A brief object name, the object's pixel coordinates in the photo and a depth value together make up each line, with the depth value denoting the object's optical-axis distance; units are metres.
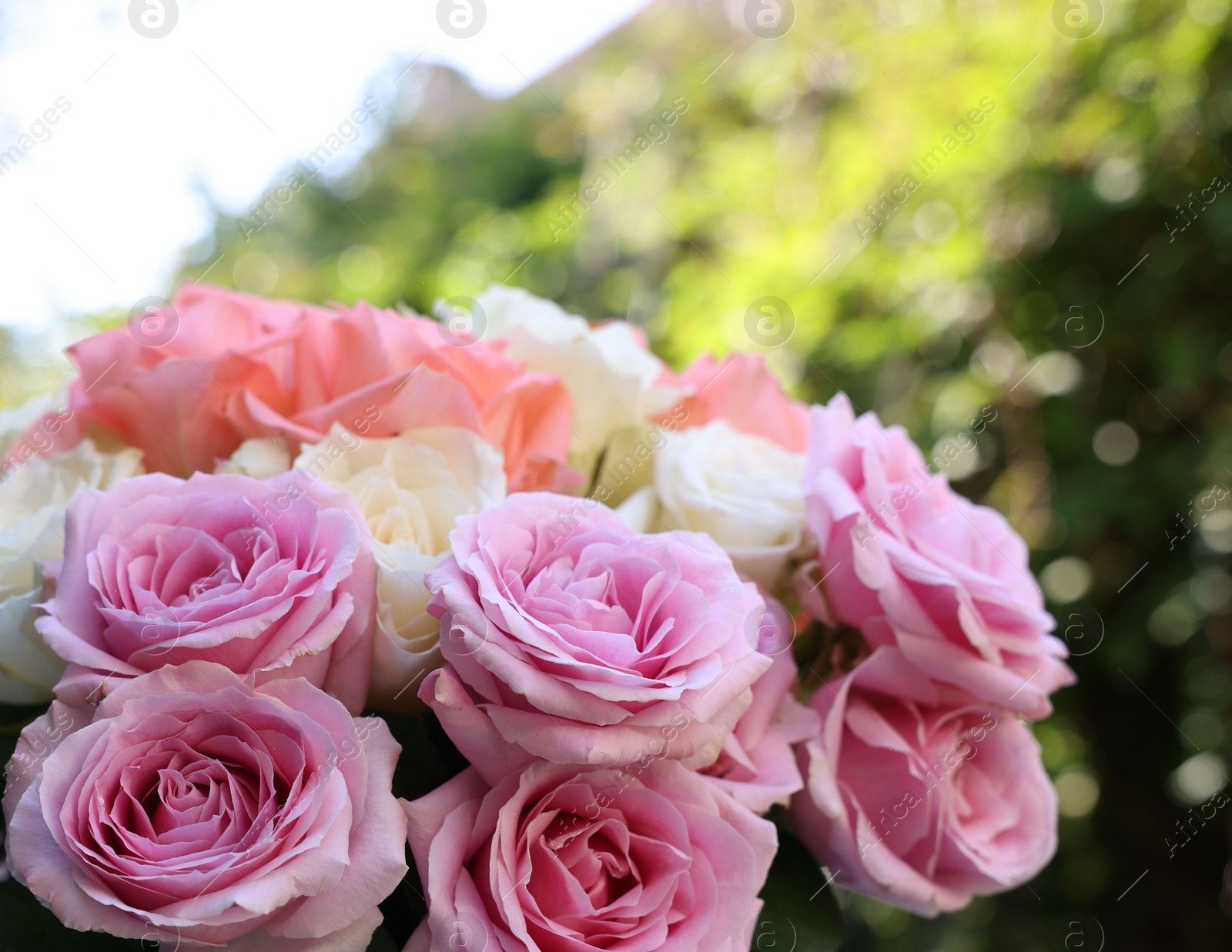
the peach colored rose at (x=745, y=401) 0.52
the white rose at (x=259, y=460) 0.39
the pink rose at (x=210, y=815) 0.28
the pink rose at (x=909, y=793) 0.41
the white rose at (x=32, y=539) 0.35
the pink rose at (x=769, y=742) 0.37
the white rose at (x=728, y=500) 0.44
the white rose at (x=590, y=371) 0.48
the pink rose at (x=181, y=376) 0.41
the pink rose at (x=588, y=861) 0.31
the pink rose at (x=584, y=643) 0.30
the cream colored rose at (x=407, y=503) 0.35
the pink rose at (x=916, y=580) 0.41
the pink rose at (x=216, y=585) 0.31
